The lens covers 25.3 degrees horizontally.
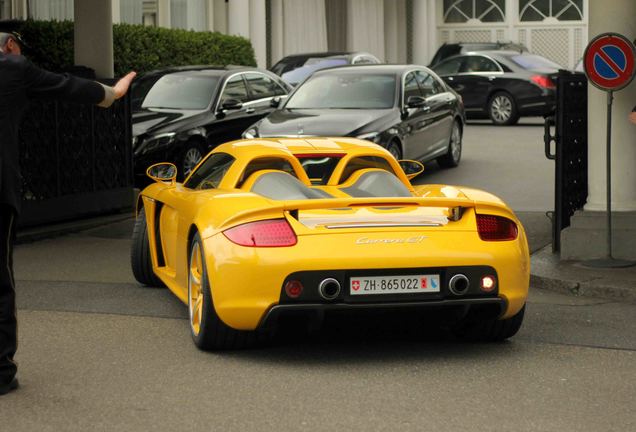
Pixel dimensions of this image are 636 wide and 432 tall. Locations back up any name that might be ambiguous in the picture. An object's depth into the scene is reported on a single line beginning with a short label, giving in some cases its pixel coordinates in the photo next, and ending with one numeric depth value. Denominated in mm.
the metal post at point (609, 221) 11109
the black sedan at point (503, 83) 28453
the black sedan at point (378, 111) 17281
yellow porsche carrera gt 7344
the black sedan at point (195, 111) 17750
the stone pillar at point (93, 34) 16969
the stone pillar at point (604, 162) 11602
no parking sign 11031
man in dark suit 6723
